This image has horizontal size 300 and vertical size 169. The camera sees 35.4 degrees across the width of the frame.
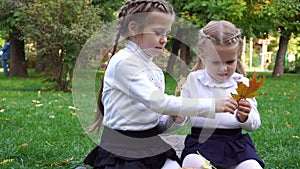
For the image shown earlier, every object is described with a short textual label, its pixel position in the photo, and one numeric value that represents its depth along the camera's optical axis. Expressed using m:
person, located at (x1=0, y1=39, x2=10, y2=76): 18.27
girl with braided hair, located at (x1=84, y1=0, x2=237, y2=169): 2.10
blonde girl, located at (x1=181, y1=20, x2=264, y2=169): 2.50
